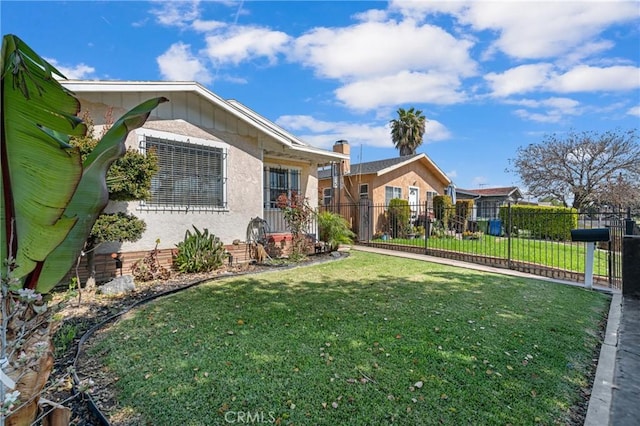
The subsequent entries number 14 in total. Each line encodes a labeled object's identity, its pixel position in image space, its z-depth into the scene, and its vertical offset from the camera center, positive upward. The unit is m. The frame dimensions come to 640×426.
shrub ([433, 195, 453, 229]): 19.70 +0.36
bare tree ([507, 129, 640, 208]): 22.42 +3.20
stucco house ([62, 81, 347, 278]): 7.79 +1.59
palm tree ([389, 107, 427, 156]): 36.09 +9.02
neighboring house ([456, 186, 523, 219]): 35.94 +1.95
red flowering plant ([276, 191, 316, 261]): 10.93 -0.20
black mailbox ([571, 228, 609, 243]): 7.54 -0.58
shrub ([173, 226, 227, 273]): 8.43 -1.10
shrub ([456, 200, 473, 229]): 19.98 -0.02
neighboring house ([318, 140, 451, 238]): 19.28 +1.83
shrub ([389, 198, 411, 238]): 18.31 -0.41
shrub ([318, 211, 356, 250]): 12.85 -0.71
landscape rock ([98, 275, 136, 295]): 6.54 -1.52
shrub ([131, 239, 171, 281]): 7.73 -1.39
